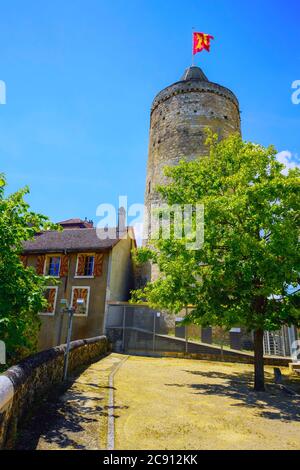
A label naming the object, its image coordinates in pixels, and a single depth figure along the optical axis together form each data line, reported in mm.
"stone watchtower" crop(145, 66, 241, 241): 27516
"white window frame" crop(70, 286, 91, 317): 19922
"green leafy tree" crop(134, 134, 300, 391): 9055
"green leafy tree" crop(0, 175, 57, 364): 6875
